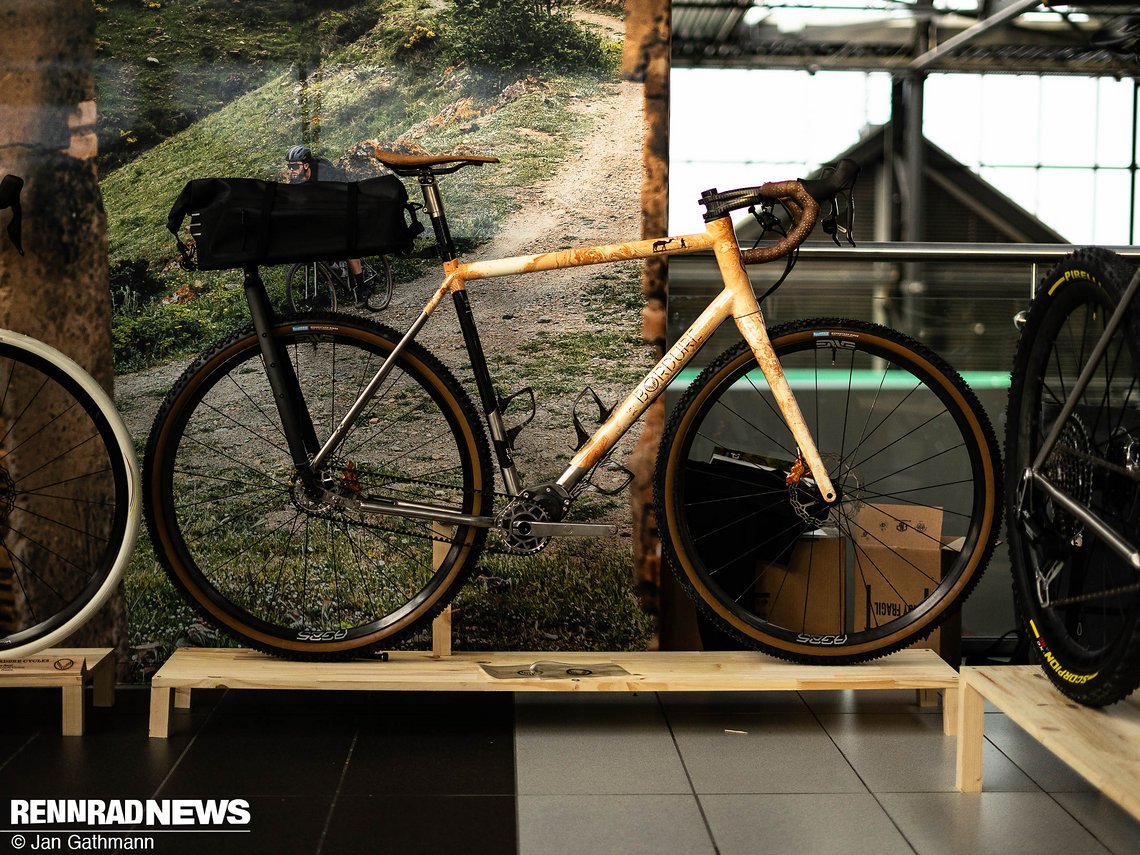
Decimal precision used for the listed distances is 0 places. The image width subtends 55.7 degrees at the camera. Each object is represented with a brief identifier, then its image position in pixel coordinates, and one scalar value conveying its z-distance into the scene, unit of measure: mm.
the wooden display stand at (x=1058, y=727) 1615
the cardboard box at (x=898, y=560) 2705
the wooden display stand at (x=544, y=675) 2361
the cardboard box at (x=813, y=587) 2658
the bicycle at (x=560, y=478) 2441
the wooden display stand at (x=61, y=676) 2430
